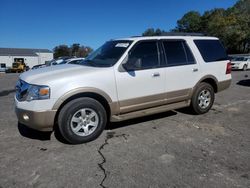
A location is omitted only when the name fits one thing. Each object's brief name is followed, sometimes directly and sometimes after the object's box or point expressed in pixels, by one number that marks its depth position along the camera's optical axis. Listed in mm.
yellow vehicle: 31569
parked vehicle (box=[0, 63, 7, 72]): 43267
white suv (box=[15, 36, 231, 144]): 3125
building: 44436
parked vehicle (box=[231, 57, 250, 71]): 17755
